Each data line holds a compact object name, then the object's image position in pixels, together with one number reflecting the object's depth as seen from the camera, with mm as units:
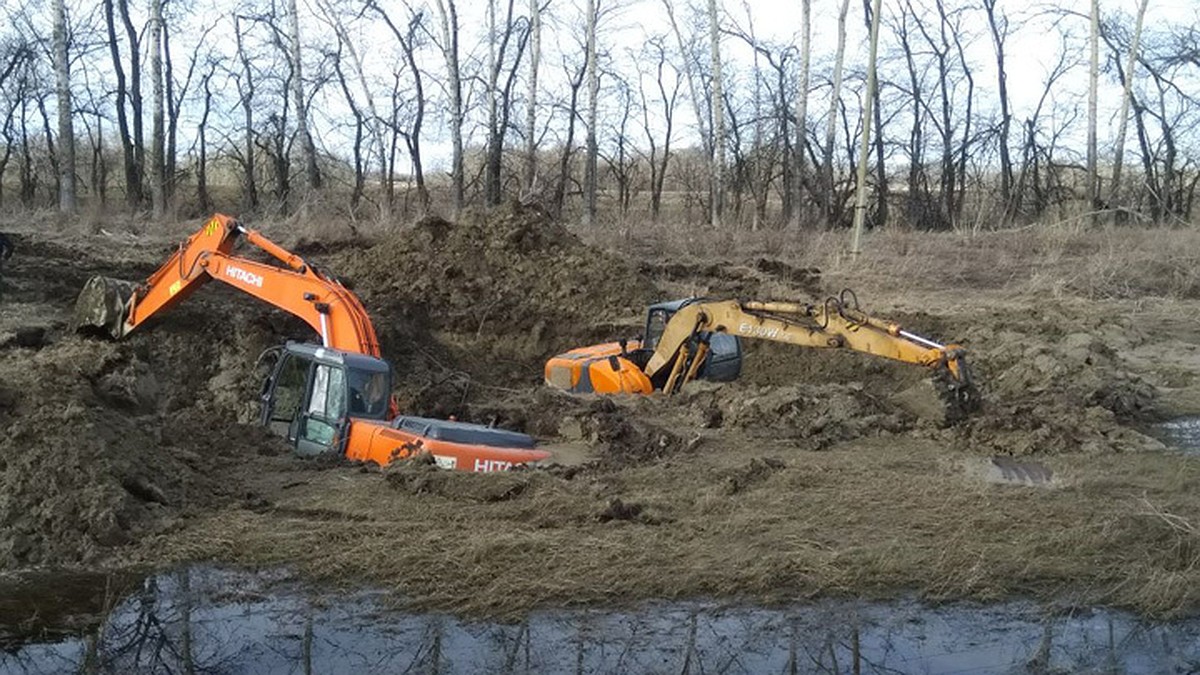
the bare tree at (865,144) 21609
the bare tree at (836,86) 28375
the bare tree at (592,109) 27672
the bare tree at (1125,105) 31297
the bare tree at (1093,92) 28906
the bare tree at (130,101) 29172
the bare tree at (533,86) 27875
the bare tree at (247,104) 38341
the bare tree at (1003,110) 36969
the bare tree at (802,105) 27312
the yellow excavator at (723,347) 11172
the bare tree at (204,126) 38303
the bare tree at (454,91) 26719
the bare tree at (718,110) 26641
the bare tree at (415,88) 33094
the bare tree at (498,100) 28250
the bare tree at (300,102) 24953
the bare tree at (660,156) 41094
